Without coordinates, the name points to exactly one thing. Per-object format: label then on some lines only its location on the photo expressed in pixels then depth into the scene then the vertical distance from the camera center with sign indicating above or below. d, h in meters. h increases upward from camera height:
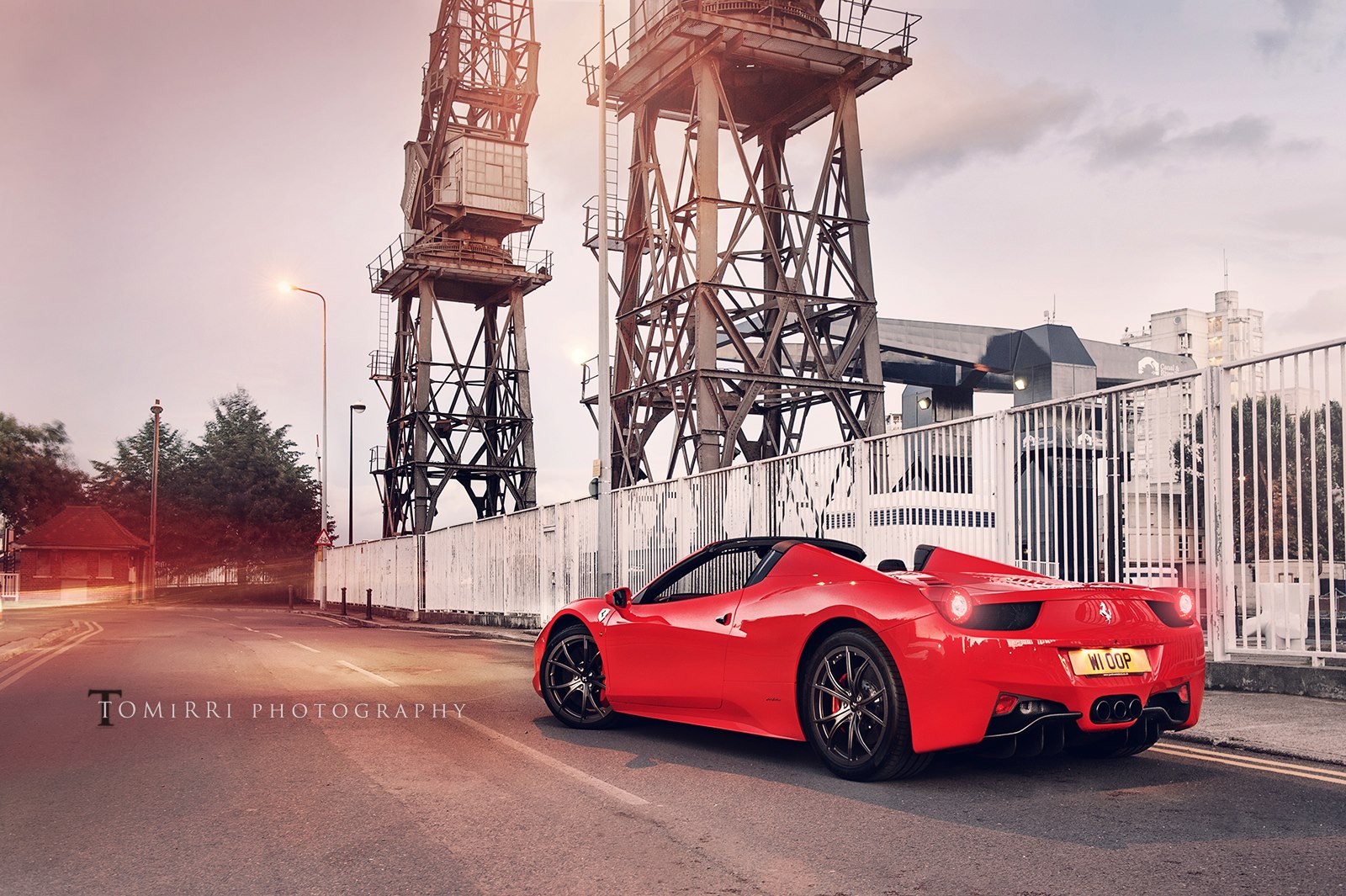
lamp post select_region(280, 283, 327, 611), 42.88 +0.74
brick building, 67.25 -1.68
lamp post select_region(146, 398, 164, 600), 54.56 +0.21
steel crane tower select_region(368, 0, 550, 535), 40.62 +9.08
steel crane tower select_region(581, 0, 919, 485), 23.11 +6.46
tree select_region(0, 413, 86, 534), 81.00 +3.66
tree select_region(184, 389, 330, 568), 66.12 +1.55
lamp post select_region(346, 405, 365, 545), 54.81 +1.62
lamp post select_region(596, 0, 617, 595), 17.11 +1.70
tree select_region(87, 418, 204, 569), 67.62 +2.22
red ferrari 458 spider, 5.50 -0.69
